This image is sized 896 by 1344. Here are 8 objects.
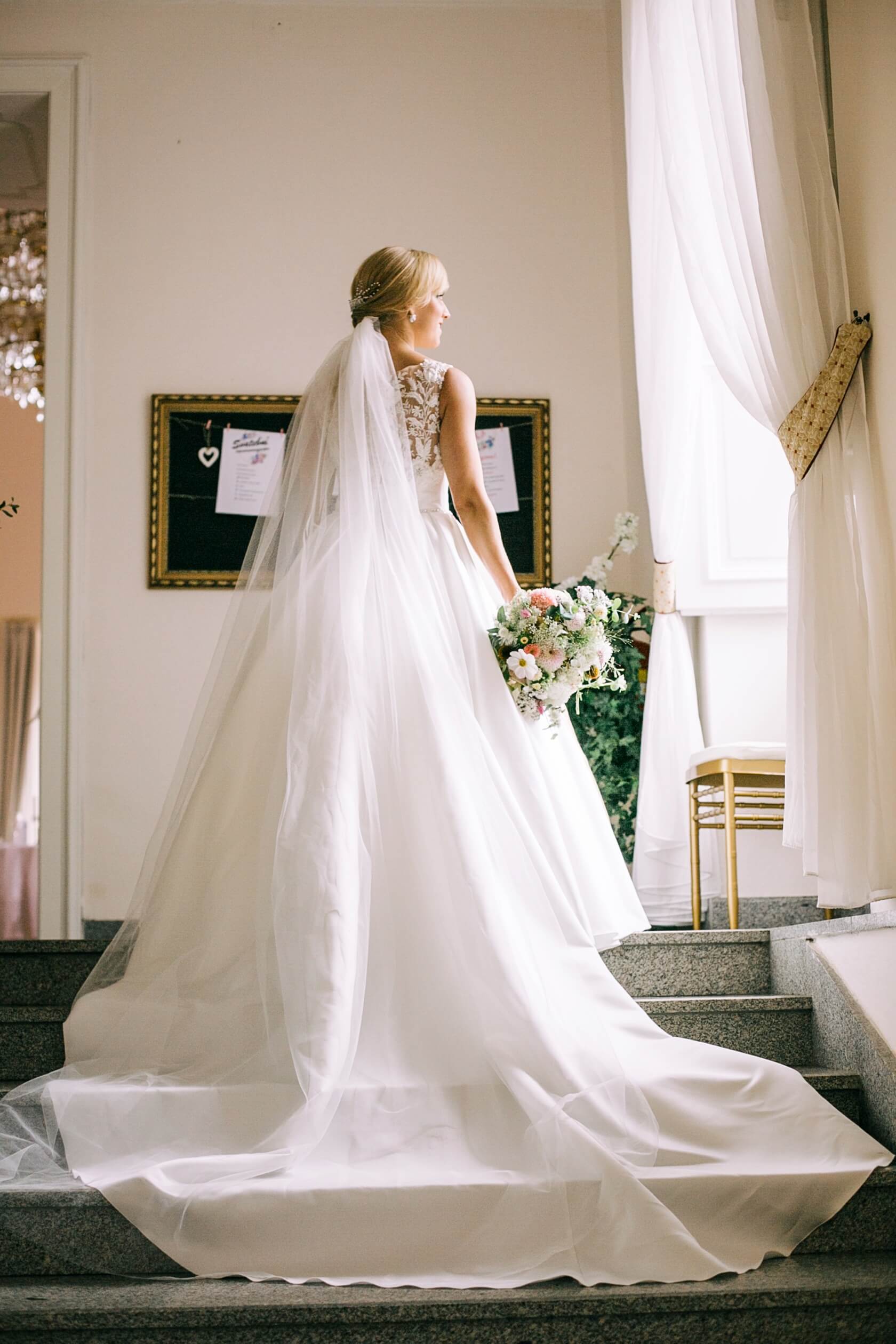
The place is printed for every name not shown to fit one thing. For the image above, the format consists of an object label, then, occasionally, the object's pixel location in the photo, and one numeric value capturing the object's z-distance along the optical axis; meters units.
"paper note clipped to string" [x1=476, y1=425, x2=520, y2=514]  4.82
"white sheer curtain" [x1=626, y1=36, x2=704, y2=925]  4.05
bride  1.87
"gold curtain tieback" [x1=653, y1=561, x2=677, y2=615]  4.23
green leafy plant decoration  4.42
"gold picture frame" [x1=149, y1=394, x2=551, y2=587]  4.74
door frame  4.52
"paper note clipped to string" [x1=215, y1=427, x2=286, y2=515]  4.76
